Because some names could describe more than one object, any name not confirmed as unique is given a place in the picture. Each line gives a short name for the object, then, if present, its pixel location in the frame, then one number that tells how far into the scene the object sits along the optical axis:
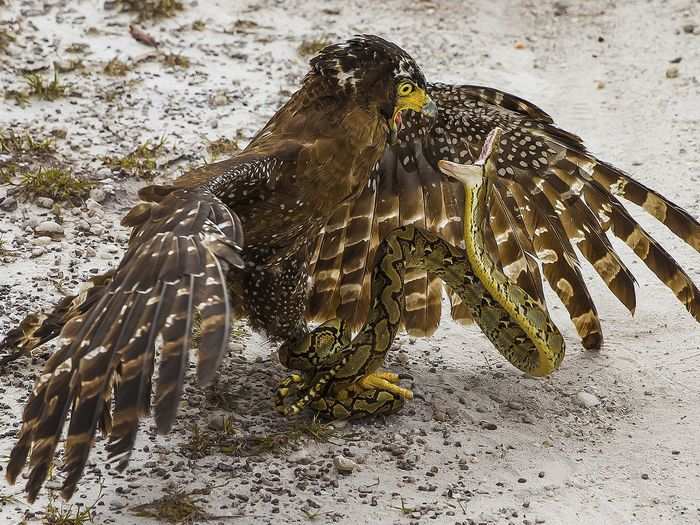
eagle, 6.69
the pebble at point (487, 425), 9.57
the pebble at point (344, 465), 8.70
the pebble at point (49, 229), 11.91
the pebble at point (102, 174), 13.16
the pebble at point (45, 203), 12.37
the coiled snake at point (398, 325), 9.42
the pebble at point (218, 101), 15.28
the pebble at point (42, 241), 11.74
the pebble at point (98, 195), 12.66
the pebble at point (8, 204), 12.27
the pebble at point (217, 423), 9.19
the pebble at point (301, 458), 8.80
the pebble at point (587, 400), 10.00
